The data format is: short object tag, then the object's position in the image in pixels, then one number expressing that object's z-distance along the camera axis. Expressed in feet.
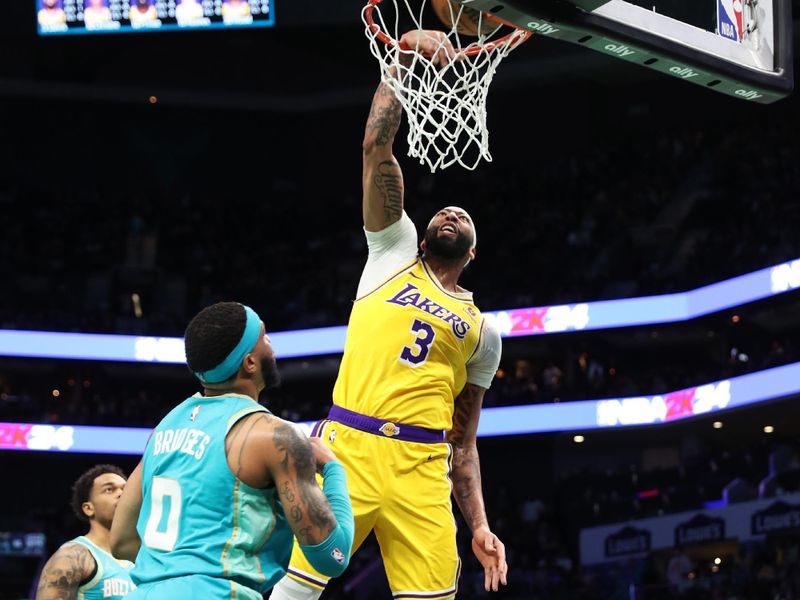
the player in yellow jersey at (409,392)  18.30
